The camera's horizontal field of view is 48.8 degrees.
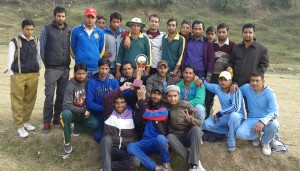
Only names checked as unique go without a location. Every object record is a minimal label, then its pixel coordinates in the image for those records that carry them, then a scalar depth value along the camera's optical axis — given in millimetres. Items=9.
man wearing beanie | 5786
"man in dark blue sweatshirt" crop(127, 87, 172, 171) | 5883
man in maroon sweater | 7133
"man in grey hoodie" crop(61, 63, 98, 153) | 6191
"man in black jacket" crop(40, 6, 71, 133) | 6555
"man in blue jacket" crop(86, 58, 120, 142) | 6491
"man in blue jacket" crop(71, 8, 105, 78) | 6711
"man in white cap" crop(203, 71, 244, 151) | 6406
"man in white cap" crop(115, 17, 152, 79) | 7055
